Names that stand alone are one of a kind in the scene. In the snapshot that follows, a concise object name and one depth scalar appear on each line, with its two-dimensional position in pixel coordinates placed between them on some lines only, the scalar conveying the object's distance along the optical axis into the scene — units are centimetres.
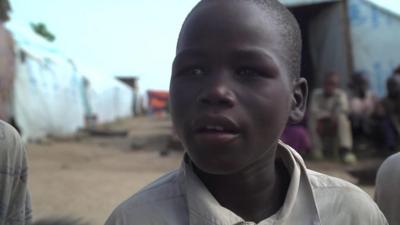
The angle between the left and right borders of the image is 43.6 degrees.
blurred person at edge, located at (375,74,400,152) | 668
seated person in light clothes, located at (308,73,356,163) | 652
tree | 3438
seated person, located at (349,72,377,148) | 694
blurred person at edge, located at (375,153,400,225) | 147
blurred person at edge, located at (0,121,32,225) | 169
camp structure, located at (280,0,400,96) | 781
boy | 99
